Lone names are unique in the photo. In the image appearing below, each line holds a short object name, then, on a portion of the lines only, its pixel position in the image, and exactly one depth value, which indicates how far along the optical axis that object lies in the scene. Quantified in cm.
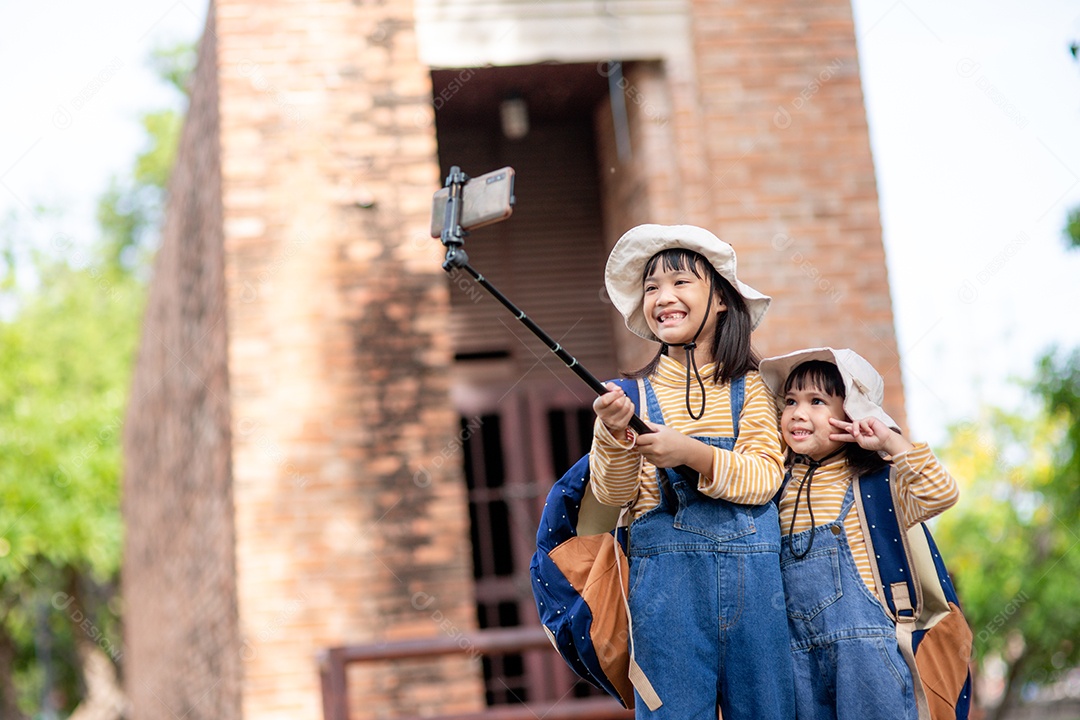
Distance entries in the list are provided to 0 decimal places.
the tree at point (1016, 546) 1642
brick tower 630
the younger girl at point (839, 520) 260
